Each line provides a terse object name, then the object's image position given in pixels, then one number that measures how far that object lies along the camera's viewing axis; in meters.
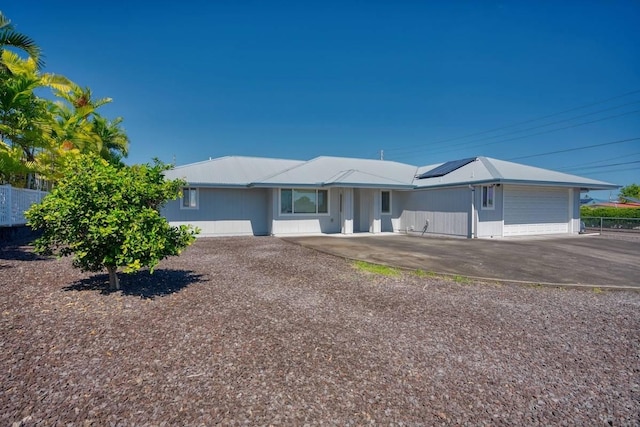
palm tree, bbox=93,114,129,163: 22.31
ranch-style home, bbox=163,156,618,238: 15.83
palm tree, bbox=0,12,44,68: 10.20
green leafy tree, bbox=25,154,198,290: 5.48
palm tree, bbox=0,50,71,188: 10.54
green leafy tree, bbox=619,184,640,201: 59.66
